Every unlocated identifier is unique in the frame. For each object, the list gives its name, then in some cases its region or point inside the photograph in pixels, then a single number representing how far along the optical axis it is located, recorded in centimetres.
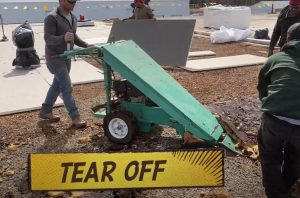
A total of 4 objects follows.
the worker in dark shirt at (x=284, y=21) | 502
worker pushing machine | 474
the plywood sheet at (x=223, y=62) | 866
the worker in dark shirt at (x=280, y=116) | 288
